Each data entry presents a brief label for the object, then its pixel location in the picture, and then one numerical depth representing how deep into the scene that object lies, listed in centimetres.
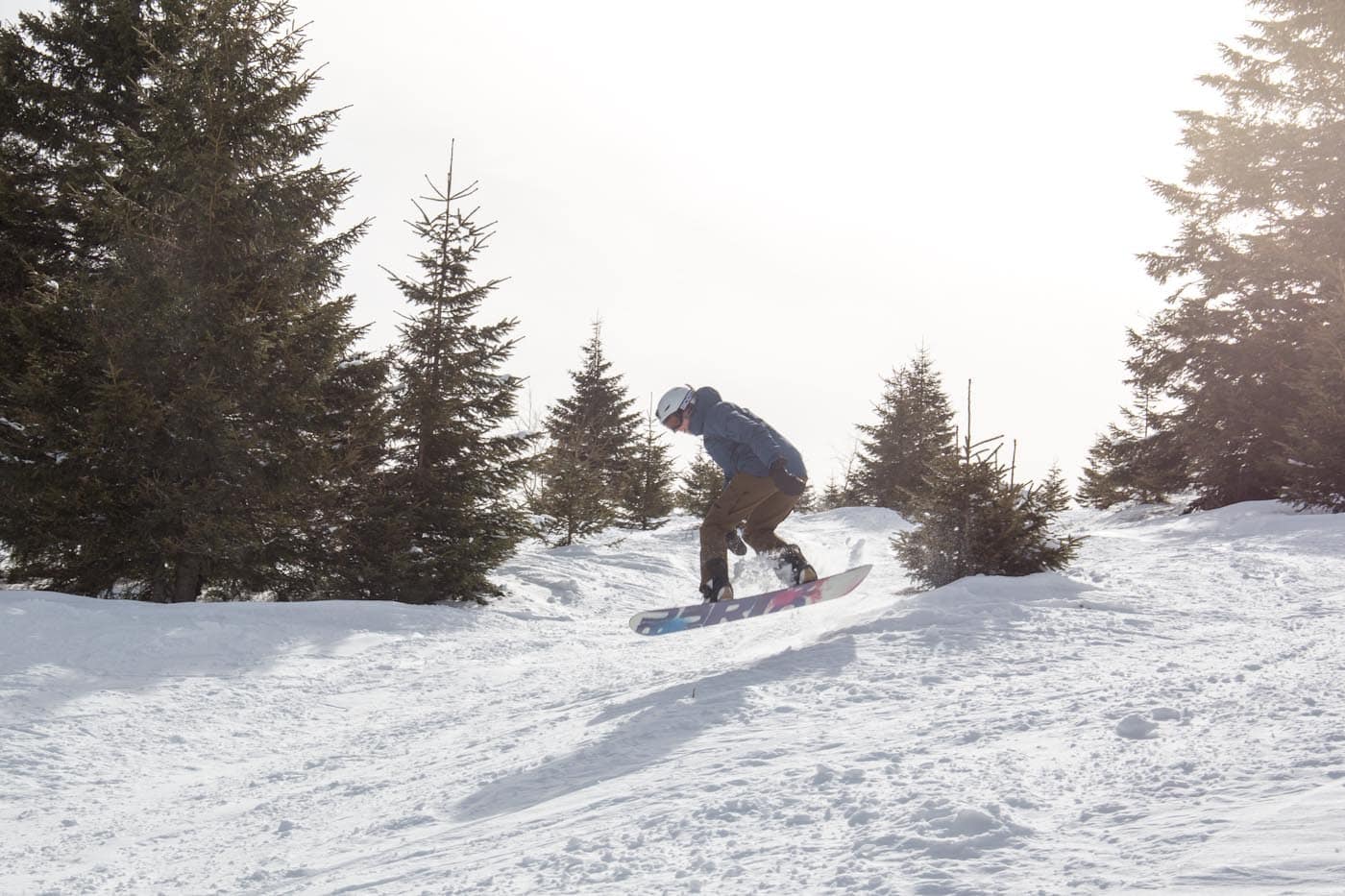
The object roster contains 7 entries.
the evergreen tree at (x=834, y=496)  4003
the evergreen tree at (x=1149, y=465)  1862
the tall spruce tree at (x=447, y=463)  1156
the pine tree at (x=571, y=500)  1836
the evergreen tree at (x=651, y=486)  2675
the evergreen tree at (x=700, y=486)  2617
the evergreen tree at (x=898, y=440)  3262
